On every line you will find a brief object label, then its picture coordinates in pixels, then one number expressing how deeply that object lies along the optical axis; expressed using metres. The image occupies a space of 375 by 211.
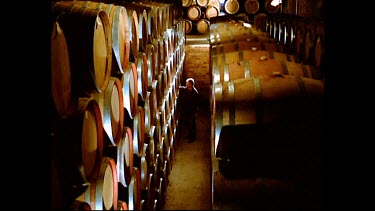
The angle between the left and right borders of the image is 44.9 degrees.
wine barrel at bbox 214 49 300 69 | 5.50
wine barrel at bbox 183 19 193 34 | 18.51
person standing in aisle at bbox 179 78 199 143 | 10.66
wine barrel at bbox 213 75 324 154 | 3.42
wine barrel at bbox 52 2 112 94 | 2.54
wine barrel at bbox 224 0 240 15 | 17.86
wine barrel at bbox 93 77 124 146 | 3.05
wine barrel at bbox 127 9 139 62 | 4.24
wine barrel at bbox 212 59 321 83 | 4.61
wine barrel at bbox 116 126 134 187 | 3.59
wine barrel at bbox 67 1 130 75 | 3.25
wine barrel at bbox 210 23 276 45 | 7.48
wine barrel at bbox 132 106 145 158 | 4.46
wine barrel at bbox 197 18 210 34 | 18.44
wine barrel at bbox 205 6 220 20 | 18.08
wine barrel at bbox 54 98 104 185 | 2.33
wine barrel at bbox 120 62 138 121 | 3.91
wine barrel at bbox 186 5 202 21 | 18.42
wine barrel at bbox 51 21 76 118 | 2.20
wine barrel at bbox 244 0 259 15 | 17.69
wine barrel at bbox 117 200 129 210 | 3.59
